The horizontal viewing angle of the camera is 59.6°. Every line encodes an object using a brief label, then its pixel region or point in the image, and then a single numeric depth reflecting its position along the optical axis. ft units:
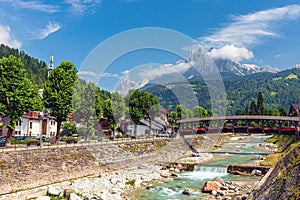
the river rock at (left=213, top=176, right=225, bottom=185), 103.15
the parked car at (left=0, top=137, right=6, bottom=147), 113.29
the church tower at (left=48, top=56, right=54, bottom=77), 148.78
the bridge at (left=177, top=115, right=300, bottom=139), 242.27
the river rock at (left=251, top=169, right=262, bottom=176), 122.07
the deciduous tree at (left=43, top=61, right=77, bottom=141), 128.88
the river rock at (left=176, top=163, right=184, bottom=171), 141.59
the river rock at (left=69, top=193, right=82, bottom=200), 80.32
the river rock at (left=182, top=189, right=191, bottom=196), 94.66
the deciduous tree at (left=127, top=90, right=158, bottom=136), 200.54
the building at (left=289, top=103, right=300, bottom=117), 321.32
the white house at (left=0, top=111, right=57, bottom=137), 187.42
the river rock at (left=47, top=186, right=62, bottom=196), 84.94
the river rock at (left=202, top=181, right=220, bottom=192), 96.36
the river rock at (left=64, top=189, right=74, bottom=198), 83.79
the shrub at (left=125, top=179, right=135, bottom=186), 107.02
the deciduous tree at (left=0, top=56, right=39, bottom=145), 108.87
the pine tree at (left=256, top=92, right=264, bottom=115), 481.87
